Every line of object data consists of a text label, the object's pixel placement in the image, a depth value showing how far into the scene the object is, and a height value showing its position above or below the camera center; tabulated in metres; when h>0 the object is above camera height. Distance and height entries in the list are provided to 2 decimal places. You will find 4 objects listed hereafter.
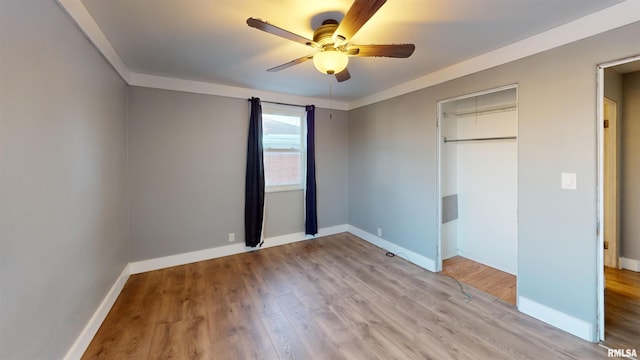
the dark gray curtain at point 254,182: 3.72 -0.07
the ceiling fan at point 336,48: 1.67 +0.93
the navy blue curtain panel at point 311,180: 4.25 -0.04
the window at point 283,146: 4.03 +0.53
